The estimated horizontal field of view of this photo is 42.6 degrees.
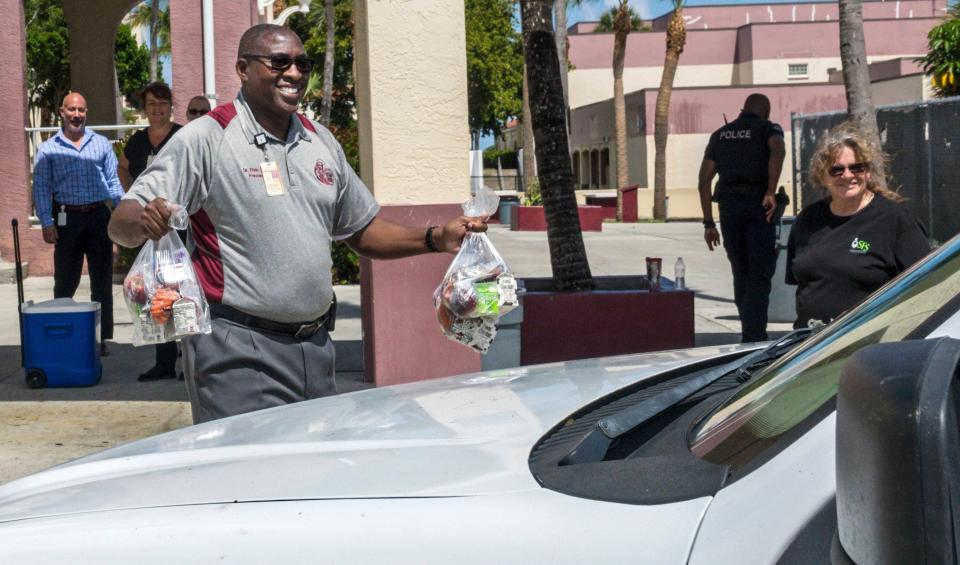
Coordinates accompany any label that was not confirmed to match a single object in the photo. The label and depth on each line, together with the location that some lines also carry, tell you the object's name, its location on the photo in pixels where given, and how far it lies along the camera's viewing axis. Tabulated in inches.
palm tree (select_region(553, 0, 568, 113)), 1254.9
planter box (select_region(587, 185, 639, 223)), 1393.9
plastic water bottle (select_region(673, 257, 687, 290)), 339.0
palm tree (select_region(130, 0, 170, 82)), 1900.1
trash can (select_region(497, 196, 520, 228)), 1280.6
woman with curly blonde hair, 196.2
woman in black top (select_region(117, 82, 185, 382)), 317.1
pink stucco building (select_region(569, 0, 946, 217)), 2087.8
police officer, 330.6
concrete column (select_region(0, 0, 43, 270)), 567.8
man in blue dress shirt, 343.6
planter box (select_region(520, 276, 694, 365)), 319.9
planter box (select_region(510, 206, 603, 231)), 1098.7
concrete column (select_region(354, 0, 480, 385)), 295.3
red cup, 332.2
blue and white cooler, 313.1
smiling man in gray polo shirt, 147.8
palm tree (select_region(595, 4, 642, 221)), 1496.4
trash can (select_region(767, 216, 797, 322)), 426.9
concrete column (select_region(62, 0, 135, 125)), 734.5
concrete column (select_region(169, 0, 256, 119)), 569.9
